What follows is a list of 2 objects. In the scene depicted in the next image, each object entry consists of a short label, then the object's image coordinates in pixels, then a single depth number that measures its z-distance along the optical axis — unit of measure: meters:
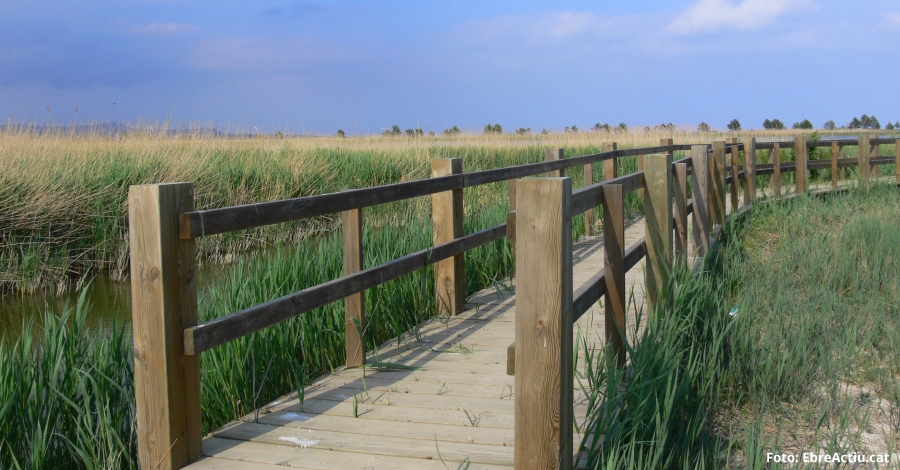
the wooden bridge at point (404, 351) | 2.69
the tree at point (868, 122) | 75.00
